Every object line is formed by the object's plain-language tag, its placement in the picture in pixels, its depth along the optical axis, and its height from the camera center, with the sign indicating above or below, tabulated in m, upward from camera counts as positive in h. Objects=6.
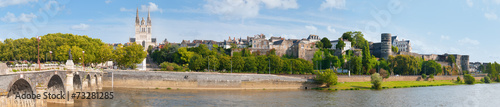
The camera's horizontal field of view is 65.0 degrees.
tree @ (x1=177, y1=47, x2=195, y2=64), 112.95 +3.03
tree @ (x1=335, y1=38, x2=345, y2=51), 133.50 +6.78
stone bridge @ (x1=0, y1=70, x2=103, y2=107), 27.72 -1.66
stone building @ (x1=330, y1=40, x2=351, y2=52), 139.50 +7.46
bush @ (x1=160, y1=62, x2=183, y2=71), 92.66 -0.37
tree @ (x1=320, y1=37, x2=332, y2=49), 135.12 +7.54
